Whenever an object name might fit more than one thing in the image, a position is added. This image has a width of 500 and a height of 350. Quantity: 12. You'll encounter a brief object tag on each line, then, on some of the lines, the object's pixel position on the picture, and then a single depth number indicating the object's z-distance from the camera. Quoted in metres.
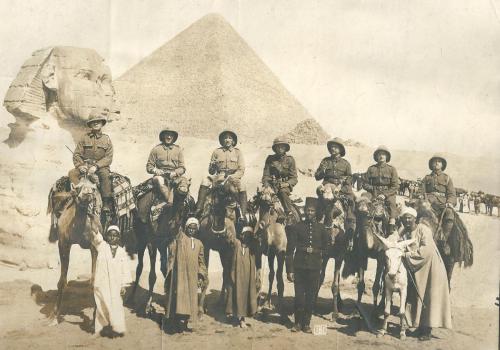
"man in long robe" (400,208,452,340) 9.28
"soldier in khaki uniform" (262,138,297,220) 9.35
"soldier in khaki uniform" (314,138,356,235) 9.55
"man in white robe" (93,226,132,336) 8.70
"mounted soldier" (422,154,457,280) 9.48
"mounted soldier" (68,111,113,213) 8.97
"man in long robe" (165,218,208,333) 8.78
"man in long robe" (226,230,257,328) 9.06
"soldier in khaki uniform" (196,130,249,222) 9.42
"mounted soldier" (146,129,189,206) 9.12
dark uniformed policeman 8.86
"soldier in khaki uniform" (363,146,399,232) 9.48
